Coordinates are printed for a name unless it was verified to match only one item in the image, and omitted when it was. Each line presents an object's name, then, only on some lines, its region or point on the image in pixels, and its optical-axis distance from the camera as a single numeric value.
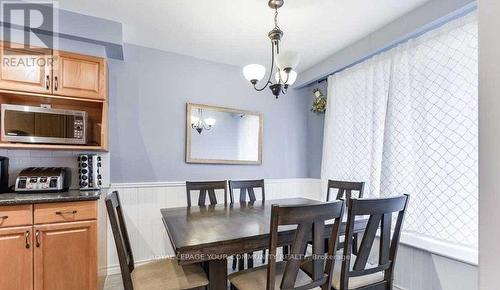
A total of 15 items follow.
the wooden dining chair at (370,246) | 1.47
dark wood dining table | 1.37
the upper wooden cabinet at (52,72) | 2.10
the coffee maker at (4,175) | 2.21
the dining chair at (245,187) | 2.76
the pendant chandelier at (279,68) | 1.99
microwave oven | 2.09
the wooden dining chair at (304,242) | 1.27
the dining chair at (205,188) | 2.55
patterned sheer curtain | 1.97
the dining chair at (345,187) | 2.47
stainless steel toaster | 2.17
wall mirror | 3.18
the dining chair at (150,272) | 1.44
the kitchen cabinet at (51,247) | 1.83
